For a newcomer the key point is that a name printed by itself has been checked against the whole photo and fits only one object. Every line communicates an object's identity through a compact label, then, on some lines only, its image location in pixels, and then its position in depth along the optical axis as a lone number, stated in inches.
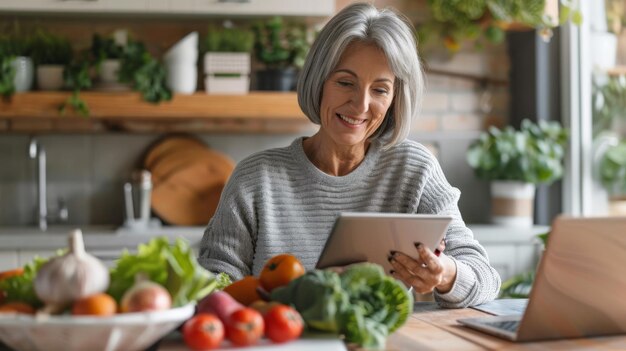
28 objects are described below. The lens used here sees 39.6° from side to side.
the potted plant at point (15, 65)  138.2
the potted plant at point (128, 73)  140.5
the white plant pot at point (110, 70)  143.3
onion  44.5
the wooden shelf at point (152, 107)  139.7
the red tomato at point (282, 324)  47.6
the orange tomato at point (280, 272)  55.5
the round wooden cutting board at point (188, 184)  148.2
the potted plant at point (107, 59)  143.3
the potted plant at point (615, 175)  148.1
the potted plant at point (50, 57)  143.9
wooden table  54.5
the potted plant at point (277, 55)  145.4
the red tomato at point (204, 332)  46.6
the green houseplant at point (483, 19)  146.6
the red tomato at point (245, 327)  47.1
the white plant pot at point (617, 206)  150.9
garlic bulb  43.5
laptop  52.9
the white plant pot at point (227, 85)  143.5
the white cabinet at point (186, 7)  140.2
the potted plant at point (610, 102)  149.5
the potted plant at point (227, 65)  143.6
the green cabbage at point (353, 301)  49.6
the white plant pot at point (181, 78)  142.0
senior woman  80.4
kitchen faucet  150.2
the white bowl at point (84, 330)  42.9
